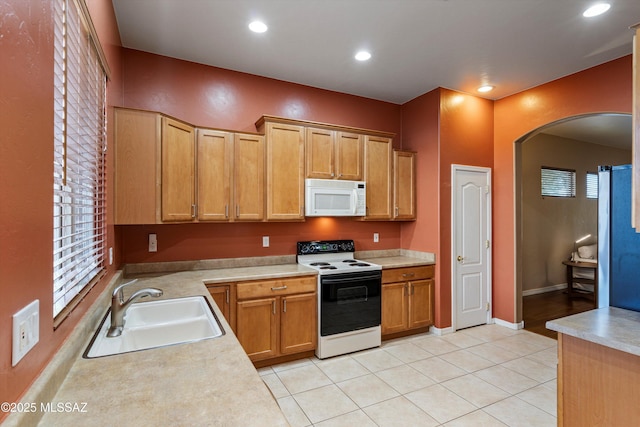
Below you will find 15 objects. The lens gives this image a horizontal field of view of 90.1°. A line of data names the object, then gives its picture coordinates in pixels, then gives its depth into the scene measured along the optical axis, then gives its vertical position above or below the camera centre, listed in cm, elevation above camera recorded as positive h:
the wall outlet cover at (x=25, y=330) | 80 -31
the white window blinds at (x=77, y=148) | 121 +32
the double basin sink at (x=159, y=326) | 155 -65
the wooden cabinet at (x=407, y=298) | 365 -101
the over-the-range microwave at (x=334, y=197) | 344 +17
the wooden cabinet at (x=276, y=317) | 296 -100
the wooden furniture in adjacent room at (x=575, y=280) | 552 -120
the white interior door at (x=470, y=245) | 401 -42
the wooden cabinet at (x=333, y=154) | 349 +67
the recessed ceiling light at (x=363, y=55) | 311 +156
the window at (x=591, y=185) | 644 +55
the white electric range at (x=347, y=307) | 323 -98
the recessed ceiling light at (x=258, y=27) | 262 +156
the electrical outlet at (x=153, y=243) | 309 -28
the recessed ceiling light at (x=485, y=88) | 387 +153
